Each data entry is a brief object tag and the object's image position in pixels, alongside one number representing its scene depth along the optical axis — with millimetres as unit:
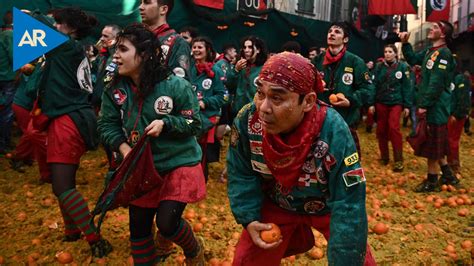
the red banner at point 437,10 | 17800
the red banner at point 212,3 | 9945
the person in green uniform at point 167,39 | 3828
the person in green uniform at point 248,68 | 6277
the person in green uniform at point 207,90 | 5992
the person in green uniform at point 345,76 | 5598
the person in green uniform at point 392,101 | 8445
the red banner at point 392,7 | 16703
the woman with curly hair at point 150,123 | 3092
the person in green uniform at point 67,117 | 3787
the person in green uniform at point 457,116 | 7855
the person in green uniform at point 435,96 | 6246
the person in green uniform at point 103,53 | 5652
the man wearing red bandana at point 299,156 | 2113
